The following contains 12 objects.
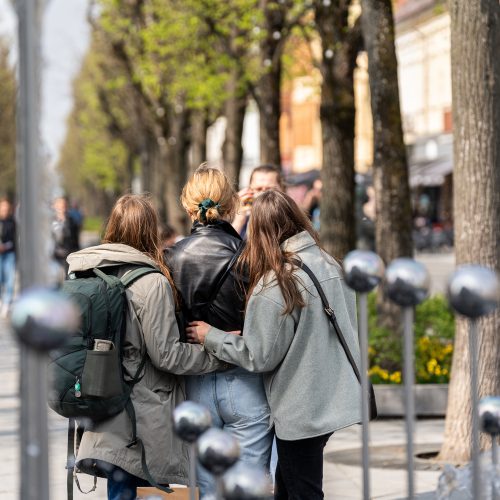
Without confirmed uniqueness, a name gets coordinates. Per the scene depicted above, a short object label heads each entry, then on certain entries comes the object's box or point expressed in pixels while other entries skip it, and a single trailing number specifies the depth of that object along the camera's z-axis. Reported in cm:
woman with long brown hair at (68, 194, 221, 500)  1008
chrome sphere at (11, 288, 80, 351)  506
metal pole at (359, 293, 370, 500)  737
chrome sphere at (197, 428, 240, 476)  628
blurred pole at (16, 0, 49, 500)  541
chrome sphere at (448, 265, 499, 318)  669
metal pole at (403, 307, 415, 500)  707
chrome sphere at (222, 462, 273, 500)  579
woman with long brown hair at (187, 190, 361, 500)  995
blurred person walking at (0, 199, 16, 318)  3975
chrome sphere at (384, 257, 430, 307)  699
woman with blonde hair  1034
